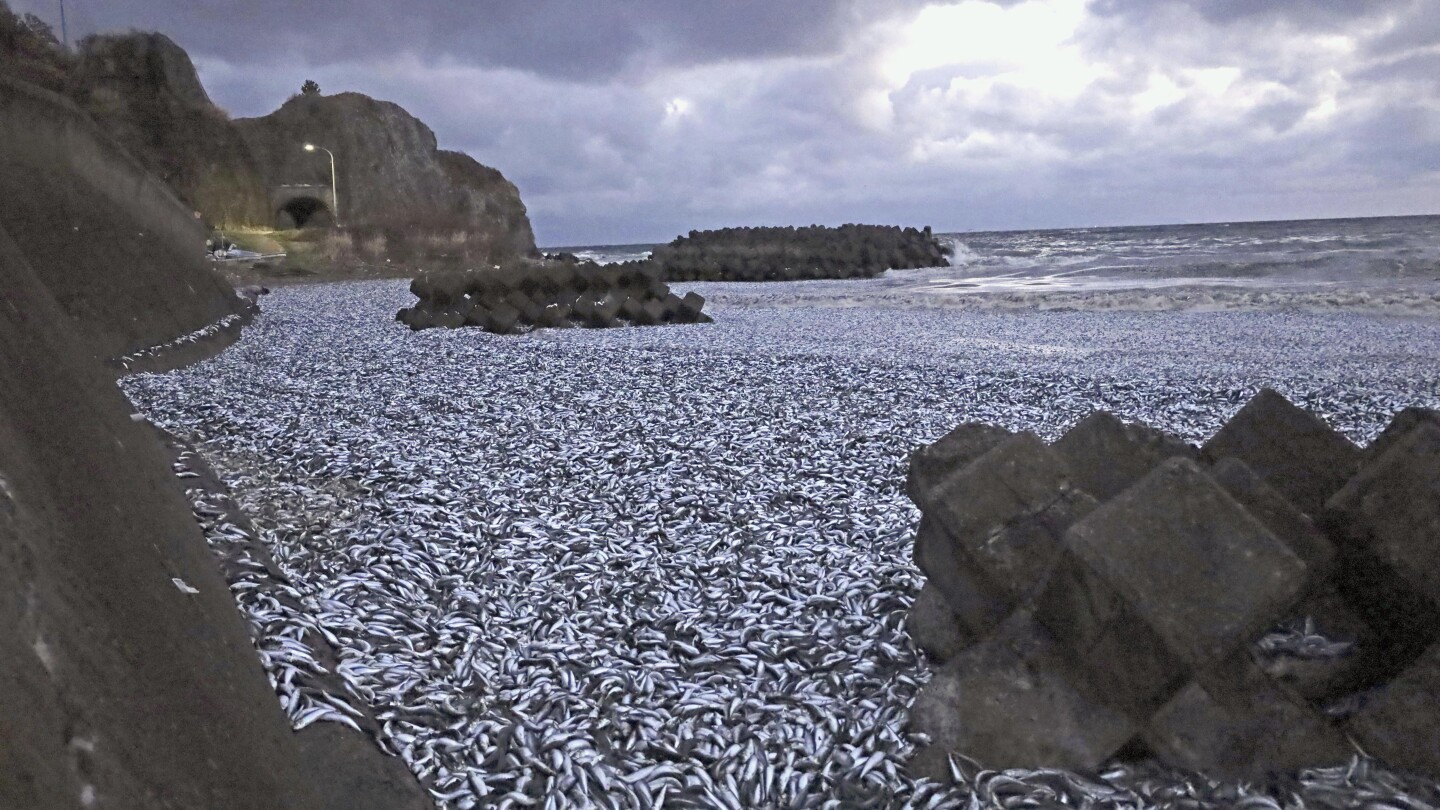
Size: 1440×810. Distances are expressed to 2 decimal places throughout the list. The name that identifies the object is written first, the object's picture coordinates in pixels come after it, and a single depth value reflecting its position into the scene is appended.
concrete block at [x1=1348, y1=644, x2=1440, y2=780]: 2.08
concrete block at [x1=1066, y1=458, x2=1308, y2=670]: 2.07
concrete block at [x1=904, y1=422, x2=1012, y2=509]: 3.02
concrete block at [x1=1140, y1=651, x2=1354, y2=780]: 2.18
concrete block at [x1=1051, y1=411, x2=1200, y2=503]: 2.74
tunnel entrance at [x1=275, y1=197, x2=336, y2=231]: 47.12
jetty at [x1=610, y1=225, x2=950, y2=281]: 39.88
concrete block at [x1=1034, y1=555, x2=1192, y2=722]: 2.17
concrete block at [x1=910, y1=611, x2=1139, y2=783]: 2.27
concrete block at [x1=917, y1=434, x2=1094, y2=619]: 2.51
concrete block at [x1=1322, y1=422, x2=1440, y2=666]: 2.16
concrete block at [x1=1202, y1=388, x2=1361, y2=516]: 2.65
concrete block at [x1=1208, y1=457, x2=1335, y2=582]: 2.34
